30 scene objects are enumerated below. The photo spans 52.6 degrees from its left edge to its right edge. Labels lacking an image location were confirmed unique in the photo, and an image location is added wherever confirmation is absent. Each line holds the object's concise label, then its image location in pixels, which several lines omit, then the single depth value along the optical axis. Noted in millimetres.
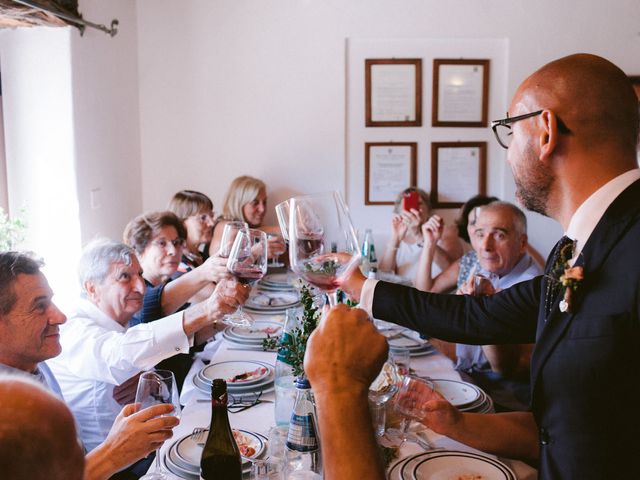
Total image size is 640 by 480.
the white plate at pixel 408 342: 2350
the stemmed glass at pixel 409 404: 1534
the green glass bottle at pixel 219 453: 1355
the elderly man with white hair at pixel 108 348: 1881
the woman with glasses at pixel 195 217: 3719
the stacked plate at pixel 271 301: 2961
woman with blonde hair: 4242
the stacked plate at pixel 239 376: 1860
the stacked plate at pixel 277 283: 3438
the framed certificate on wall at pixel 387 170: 4555
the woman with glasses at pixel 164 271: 2508
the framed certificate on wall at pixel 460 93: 4504
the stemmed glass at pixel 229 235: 1988
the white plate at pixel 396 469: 1369
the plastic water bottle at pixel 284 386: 1581
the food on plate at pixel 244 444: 1458
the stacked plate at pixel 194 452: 1373
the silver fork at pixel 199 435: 1512
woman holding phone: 4199
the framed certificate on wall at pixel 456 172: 4582
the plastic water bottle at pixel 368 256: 3379
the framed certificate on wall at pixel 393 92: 4469
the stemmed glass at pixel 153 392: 1396
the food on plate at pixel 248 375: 1930
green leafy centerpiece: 1562
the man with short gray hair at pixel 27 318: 1579
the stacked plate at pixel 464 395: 1765
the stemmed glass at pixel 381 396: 1486
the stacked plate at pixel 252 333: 2433
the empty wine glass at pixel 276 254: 3114
